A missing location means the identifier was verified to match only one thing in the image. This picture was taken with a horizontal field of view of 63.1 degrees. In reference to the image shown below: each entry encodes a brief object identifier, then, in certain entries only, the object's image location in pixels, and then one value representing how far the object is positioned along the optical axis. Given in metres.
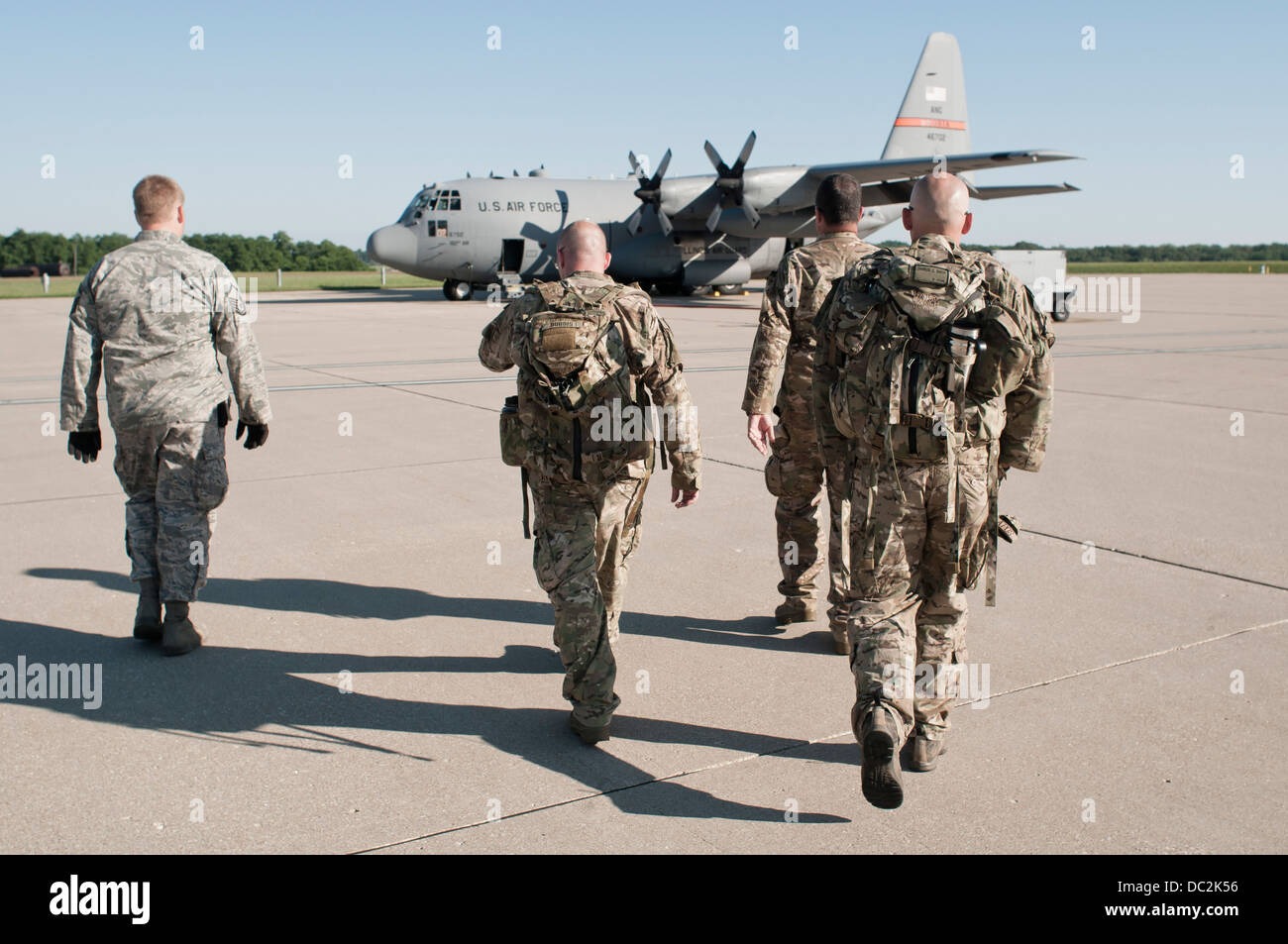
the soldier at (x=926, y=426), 3.29
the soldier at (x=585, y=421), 3.73
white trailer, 23.50
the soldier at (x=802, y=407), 4.63
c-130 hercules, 26.55
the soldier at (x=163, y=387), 4.57
